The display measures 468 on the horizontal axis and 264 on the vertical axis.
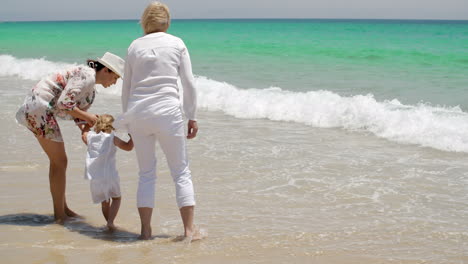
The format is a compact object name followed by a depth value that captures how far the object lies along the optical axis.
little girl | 4.24
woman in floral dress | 4.07
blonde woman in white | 3.77
